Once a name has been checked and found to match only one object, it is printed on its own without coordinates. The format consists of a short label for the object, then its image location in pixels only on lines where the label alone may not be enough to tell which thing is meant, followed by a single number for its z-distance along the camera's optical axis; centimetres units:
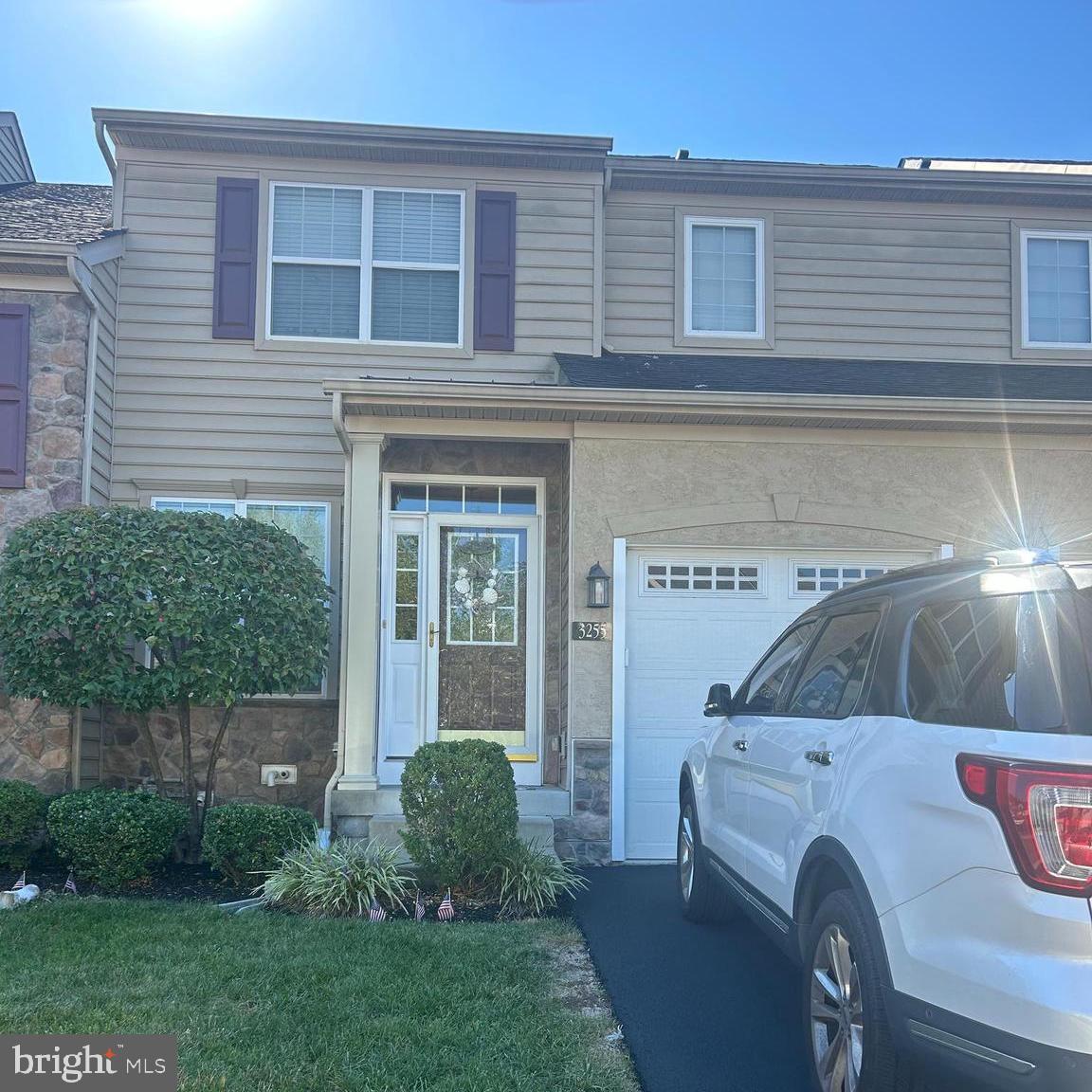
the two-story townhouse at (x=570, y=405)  761
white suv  244
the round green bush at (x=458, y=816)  610
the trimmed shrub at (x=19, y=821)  682
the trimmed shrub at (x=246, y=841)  657
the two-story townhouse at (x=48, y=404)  780
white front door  845
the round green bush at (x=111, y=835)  645
